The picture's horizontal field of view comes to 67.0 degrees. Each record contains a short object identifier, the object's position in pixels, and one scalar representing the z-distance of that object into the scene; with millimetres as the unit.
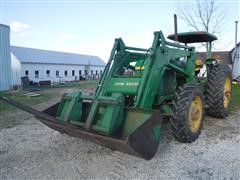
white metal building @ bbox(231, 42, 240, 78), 16916
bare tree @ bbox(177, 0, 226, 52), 17774
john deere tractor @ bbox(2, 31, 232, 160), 2511
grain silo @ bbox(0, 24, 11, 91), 12921
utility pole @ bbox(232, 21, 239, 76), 17027
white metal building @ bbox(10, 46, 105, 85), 19980
